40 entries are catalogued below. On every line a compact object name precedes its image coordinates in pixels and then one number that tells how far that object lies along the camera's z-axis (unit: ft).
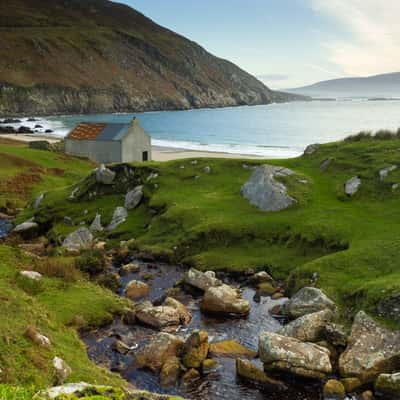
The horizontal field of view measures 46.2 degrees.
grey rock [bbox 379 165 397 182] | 122.59
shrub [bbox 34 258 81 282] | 93.25
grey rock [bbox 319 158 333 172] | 142.10
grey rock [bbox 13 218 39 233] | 142.81
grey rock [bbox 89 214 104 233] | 137.90
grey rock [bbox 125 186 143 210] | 145.28
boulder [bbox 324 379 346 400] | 59.00
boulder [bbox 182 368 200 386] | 61.72
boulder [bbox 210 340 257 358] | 68.69
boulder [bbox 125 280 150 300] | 92.89
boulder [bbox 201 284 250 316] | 82.94
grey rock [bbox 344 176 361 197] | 121.49
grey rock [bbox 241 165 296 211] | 121.80
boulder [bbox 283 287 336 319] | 78.43
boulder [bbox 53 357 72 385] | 50.01
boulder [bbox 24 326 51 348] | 54.54
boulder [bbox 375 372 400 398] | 58.59
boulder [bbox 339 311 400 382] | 62.90
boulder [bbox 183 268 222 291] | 92.79
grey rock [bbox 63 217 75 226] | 146.30
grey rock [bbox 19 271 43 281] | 87.12
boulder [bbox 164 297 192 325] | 80.08
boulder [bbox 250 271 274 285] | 97.55
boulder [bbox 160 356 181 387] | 61.72
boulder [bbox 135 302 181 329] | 77.87
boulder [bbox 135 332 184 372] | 65.41
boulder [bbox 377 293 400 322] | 70.33
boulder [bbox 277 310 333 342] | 70.95
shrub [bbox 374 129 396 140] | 154.51
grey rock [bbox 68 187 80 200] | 160.86
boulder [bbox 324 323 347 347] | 69.36
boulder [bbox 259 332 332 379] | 63.00
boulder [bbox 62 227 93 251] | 123.03
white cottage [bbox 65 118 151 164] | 258.37
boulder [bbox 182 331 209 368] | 65.10
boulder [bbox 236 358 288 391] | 61.36
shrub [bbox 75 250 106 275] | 104.99
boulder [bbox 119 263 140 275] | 105.91
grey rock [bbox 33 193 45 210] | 163.83
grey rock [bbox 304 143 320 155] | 158.30
